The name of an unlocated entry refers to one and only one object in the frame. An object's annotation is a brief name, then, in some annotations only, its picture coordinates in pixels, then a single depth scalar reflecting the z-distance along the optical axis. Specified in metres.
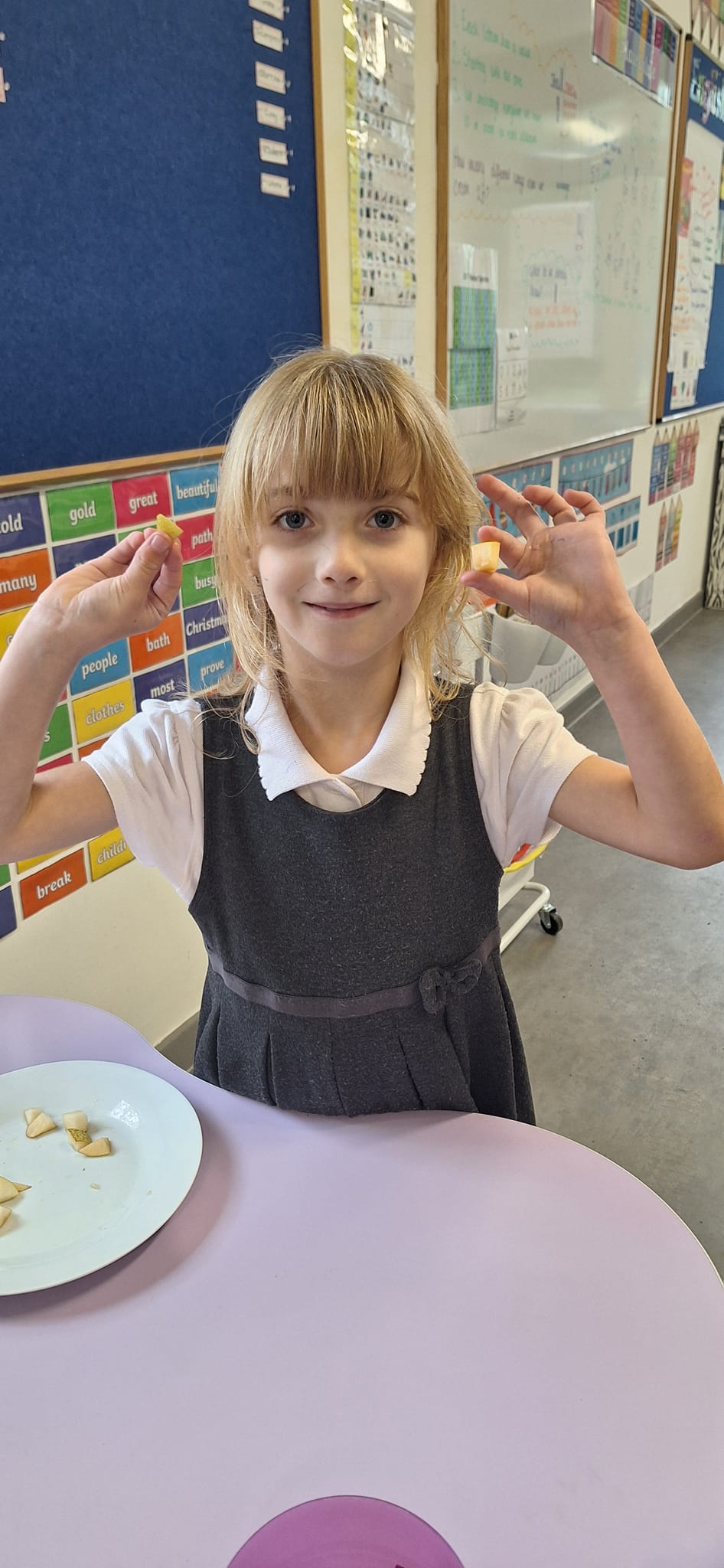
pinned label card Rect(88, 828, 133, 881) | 1.65
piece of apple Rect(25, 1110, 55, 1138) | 0.85
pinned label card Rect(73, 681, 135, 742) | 1.56
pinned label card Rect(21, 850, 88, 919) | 1.53
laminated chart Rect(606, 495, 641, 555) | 3.89
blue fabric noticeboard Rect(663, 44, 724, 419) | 4.12
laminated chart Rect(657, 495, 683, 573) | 4.68
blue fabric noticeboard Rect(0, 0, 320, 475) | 1.31
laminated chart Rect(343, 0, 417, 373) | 1.96
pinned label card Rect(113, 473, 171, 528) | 1.54
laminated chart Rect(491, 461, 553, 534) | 2.86
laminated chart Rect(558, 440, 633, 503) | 3.36
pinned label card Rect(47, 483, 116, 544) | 1.43
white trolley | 2.45
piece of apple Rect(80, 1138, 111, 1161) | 0.83
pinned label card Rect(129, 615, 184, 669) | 1.64
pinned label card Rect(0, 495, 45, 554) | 1.34
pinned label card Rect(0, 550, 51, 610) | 1.36
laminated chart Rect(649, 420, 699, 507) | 4.40
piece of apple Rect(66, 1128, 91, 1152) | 0.84
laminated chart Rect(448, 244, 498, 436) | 2.46
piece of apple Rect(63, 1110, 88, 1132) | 0.85
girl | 0.85
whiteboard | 2.45
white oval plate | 0.73
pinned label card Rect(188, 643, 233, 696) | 1.79
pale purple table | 0.57
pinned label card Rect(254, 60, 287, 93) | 1.67
